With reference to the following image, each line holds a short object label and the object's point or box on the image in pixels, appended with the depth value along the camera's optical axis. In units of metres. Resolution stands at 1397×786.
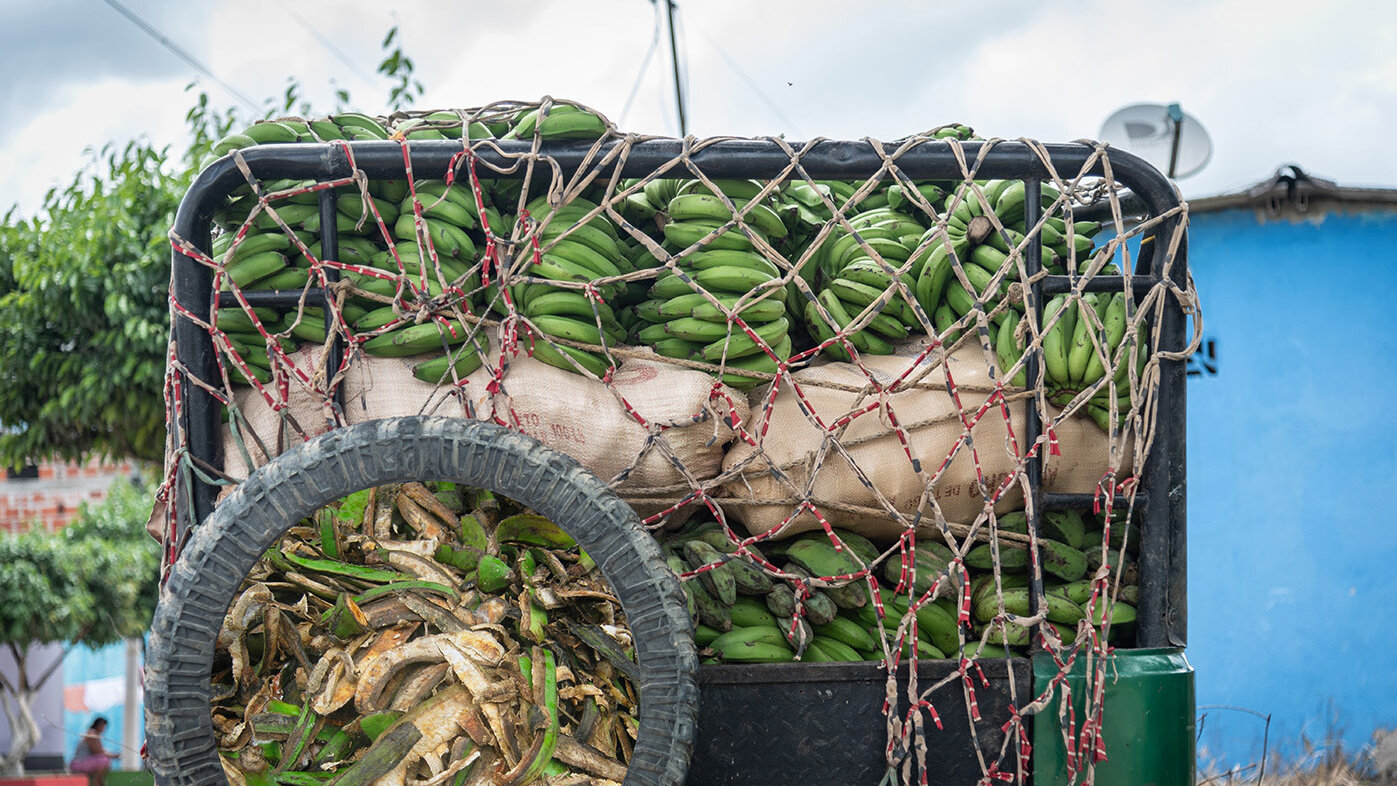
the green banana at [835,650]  2.25
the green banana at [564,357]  2.21
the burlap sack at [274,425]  2.17
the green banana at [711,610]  2.21
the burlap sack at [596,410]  2.17
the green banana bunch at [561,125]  2.15
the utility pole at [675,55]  9.48
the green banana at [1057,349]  2.27
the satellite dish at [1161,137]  6.25
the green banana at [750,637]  2.19
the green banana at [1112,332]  2.26
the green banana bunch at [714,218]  2.26
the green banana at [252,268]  2.17
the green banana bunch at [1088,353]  2.23
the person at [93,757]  10.04
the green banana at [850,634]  2.27
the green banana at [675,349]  2.31
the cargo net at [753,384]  2.14
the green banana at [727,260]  2.30
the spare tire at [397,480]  1.83
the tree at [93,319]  6.38
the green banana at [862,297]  2.36
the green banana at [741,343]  2.25
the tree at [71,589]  11.54
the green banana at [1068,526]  2.36
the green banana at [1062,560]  2.31
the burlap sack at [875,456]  2.24
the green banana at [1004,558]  2.27
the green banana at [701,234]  2.28
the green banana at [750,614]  2.25
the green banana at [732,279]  2.26
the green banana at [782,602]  2.24
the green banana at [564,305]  2.22
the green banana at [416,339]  2.18
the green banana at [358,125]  2.36
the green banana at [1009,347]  2.24
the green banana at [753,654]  2.17
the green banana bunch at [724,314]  2.25
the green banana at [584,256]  2.23
